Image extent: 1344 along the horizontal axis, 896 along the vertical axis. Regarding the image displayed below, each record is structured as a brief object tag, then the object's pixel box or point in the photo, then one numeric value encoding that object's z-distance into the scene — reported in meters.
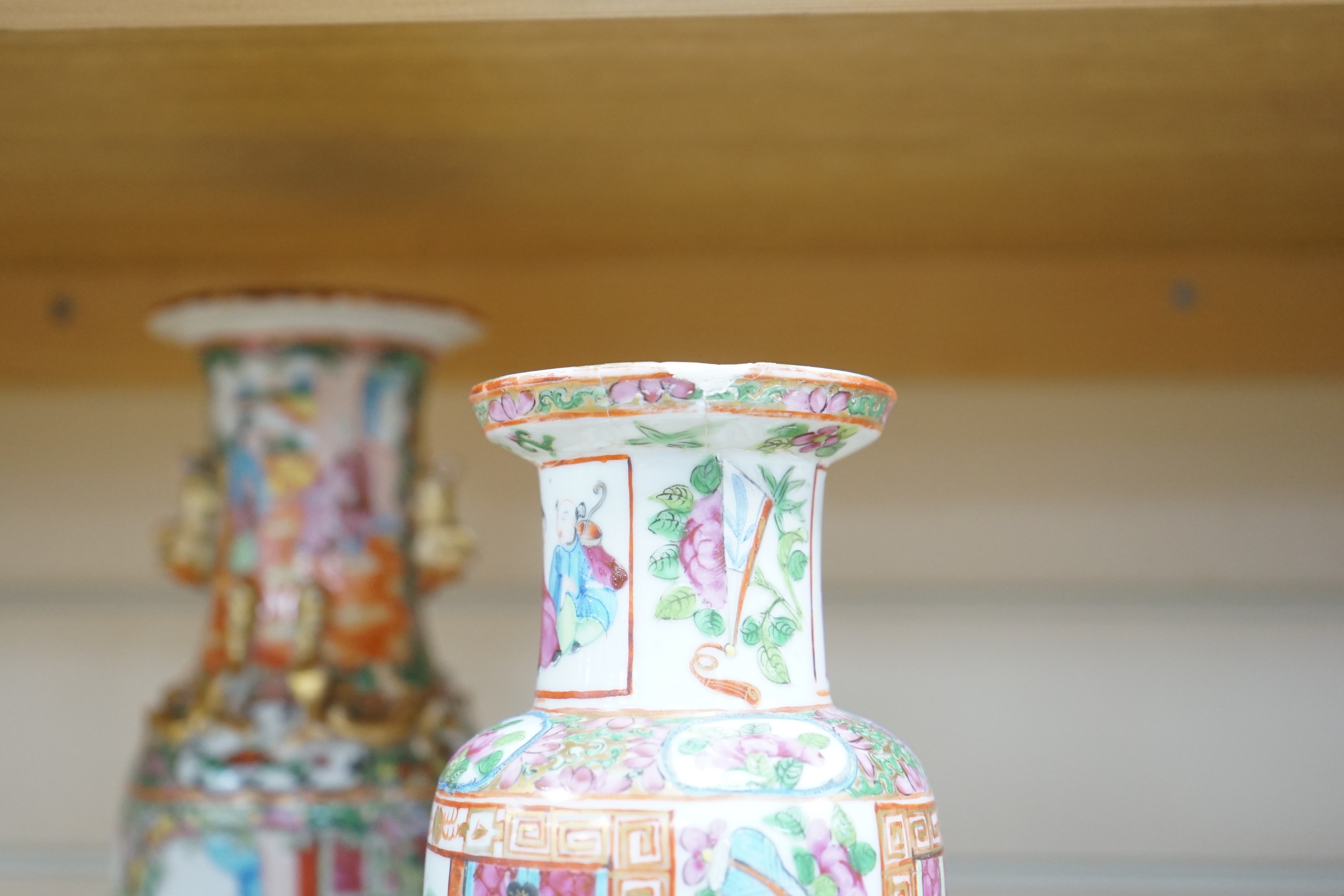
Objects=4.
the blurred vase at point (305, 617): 0.61
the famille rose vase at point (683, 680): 0.42
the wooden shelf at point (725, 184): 0.53
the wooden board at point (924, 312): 0.79
